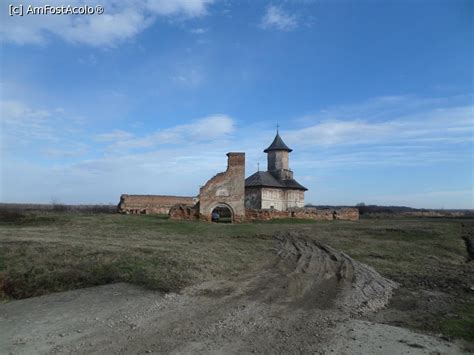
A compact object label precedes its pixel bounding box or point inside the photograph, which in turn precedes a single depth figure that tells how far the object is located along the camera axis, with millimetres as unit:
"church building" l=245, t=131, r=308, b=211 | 37969
